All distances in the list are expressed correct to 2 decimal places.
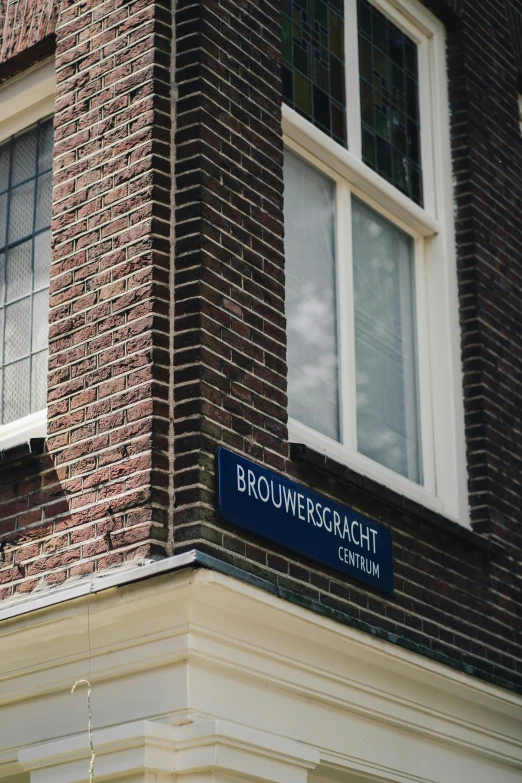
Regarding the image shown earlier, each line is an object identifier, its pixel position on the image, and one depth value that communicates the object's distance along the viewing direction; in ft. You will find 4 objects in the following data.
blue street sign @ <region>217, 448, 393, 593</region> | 19.51
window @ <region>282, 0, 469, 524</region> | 24.22
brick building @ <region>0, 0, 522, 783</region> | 18.79
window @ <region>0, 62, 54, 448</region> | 22.85
